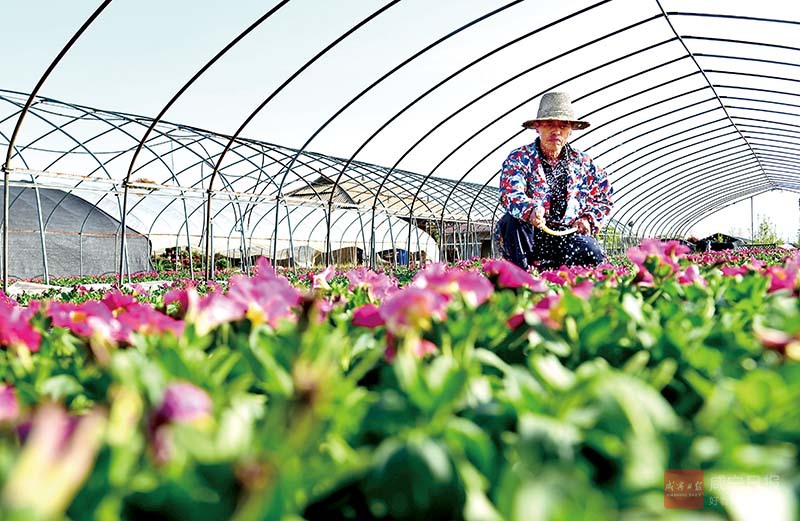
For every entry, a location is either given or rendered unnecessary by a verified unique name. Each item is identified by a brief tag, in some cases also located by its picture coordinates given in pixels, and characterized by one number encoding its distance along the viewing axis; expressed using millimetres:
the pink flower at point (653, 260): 1704
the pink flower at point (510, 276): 1324
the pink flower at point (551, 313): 1074
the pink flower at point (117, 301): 1440
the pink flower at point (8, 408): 608
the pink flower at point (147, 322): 1075
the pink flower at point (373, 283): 1679
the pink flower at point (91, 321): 1051
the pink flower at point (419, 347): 875
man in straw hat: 4586
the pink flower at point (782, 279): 1493
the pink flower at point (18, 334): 1075
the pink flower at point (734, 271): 1933
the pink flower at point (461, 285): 1068
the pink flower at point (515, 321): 1077
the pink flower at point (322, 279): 1786
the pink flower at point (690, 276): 1683
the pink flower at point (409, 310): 841
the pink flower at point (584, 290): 1252
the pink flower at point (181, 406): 548
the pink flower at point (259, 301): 1141
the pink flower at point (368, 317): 1099
